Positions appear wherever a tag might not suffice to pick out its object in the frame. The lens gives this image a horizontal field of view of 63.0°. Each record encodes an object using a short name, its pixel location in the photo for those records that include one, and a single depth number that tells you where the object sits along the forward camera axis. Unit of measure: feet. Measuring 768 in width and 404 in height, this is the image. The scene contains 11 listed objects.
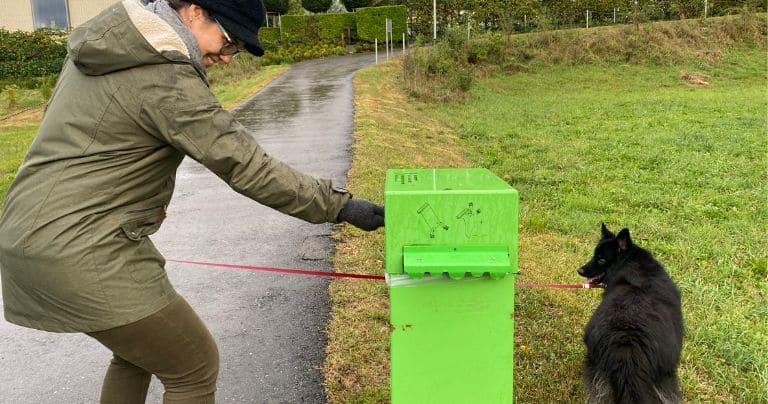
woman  5.81
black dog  8.63
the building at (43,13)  120.16
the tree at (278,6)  128.77
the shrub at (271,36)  114.31
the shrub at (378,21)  117.08
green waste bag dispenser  6.68
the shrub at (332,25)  120.16
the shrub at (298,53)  105.60
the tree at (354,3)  130.82
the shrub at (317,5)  132.98
